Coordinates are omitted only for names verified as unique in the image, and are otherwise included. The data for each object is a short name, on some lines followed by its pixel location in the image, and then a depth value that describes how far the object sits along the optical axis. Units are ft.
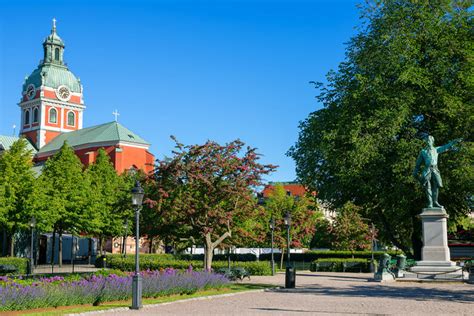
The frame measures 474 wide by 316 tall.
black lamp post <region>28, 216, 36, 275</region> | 110.86
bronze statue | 88.07
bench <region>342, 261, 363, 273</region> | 136.66
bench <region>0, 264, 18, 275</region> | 110.28
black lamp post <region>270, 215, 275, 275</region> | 118.23
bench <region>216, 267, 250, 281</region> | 90.28
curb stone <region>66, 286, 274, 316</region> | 49.34
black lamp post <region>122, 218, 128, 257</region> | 180.45
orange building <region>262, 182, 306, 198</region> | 408.38
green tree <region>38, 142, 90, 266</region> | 147.23
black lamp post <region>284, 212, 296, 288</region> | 79.36
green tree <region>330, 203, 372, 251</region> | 205.77
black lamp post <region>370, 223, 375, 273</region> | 131.85
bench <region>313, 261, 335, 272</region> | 141.67
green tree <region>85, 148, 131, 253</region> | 166.81
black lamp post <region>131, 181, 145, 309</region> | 53.05
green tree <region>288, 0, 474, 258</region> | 97.86
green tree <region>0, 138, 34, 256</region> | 139.85
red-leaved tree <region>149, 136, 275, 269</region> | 94.63
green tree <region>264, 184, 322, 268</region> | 153.48
